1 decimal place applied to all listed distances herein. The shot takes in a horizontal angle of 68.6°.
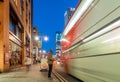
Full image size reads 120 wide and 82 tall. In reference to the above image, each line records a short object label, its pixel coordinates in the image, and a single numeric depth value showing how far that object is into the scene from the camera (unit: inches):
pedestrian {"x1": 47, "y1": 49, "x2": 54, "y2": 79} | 228.0
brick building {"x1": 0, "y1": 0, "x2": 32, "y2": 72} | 344.3
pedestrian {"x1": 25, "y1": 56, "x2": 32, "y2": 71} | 372.8
